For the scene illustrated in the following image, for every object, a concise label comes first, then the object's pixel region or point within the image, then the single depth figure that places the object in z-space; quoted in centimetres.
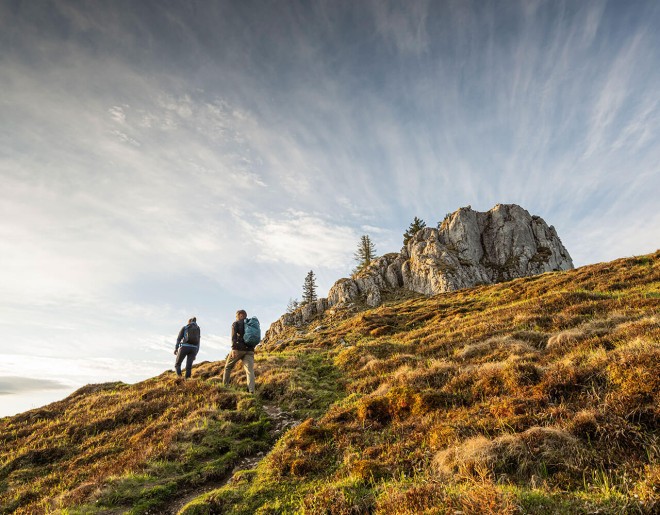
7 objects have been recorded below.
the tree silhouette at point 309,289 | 10094
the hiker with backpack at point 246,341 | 1456
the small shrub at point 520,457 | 523
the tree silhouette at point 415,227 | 10062
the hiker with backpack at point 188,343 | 1878
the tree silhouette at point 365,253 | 9855
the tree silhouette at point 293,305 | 10576
